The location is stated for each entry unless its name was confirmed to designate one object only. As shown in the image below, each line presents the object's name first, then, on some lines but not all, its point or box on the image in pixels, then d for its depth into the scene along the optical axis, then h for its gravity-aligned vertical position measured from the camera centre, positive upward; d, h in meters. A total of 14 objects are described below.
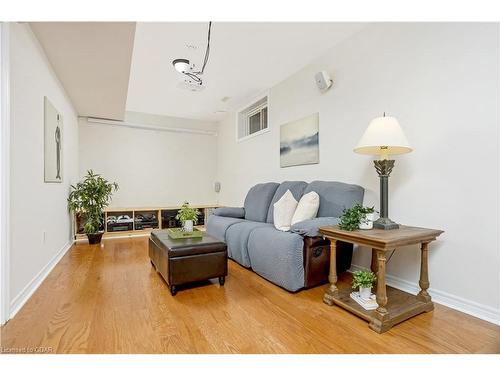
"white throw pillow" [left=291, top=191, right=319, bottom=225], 2.48 -0.24
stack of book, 1.78 -0.83
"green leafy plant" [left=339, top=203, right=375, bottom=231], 1.90 -0.25
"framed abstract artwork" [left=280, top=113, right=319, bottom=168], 3.13 +0.54
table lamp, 1.86 +0.28
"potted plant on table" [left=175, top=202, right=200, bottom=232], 2.63 -0.36
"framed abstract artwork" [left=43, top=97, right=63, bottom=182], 2.53 +0.42
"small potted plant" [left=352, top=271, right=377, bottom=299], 1.85 -0.71
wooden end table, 1.59 -0.71
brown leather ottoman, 2.12 -0.66
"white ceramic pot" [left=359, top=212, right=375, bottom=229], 1.91 -0.29
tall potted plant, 3.84 -0.30
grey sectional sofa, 2.16 -0.54
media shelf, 4.53 -0.70
